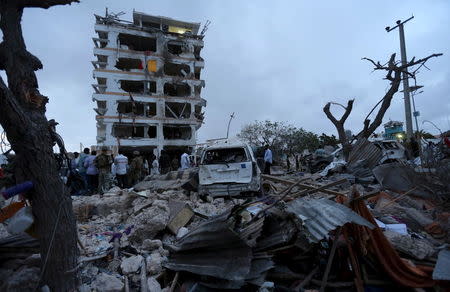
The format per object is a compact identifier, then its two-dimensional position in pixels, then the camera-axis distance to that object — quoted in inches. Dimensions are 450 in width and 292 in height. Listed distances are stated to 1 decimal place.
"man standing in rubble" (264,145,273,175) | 496.8
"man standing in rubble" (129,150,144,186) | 467.7
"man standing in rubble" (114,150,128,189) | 406.0
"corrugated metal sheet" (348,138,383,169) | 432.1
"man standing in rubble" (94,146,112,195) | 364.8
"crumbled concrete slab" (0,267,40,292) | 98.5
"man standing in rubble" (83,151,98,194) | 379.6
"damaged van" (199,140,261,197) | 296.2
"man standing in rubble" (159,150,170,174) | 766.8
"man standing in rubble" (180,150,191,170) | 569.4
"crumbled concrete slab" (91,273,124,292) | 116.5
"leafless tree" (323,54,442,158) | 425.4
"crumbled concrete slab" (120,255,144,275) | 133.6
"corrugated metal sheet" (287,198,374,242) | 112.4
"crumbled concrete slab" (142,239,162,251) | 162.9
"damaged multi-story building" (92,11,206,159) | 1093.8
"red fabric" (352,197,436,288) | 121.8
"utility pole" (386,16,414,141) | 509.3
